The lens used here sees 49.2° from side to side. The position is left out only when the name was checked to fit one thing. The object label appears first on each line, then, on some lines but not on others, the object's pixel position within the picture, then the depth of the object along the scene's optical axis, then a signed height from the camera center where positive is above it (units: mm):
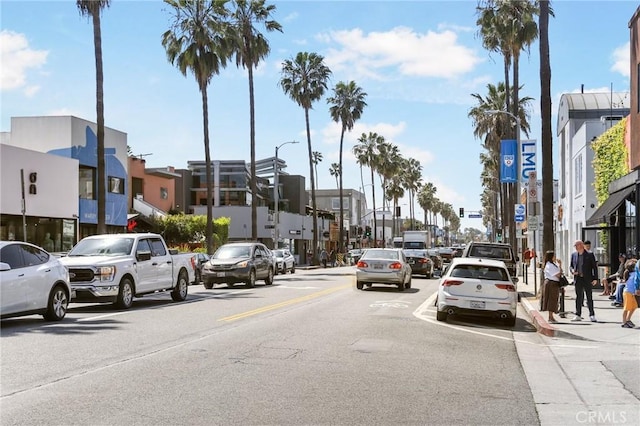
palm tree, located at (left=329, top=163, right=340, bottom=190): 126188 +10100
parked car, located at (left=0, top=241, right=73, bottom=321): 12898 -1066
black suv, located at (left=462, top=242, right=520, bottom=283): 25531 -1025
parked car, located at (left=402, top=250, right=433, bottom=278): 36781 -1949
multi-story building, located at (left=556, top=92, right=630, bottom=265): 33844 +3501
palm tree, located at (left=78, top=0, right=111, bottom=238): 28047 +6422
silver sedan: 25688 -1613
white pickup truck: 16516 -1050
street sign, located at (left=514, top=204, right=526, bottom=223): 36031 +579
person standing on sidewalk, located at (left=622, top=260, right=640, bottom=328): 14500 -1535
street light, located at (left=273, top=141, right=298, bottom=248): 51812 +1864
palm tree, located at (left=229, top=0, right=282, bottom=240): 46469 +12324
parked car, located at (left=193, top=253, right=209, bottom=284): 31492 -1673
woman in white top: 16203 -1426
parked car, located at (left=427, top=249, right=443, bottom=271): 45178 -2311
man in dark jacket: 16328 -1227
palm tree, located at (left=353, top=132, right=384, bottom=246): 88812 +9767
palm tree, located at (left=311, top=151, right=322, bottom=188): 121606 +12017
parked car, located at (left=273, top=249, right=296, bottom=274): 44094 -2273
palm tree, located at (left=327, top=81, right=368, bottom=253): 68750 +11855
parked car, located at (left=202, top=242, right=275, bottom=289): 26141 -1494
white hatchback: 15805 -1535
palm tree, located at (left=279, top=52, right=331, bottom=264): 59312 +12504
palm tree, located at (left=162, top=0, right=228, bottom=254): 39875 +10578
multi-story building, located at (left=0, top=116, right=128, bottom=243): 33031 +2864
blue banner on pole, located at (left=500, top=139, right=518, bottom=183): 35125 +3244
